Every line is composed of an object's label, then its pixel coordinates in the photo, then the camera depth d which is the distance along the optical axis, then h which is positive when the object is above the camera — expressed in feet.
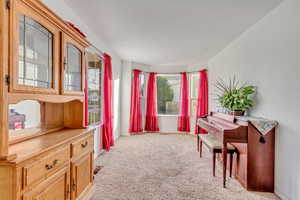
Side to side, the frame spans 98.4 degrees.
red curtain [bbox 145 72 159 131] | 14.56 -0.99
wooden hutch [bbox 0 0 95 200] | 2.39 -0.20
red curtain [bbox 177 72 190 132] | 14.37 -0.83
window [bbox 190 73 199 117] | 14.24 +0.95
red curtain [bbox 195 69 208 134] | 13.12 +0.48
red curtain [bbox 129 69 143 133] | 13.63 -0.63
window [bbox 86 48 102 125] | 7.76 +0.90
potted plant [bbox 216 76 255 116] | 6.53 -0.01
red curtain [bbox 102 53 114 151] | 9.06 -0.72
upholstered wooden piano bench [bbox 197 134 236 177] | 6.29 -2.34
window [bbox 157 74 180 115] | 15.12 +0.52
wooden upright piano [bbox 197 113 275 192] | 5.44 -2.33
